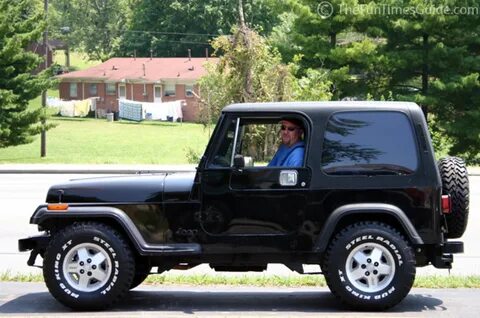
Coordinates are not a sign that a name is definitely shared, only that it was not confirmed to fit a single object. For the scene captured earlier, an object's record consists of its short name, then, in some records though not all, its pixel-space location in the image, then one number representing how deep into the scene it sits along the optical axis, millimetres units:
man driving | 7021
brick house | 80688
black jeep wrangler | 6809
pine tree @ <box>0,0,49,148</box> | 39656
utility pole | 40750
